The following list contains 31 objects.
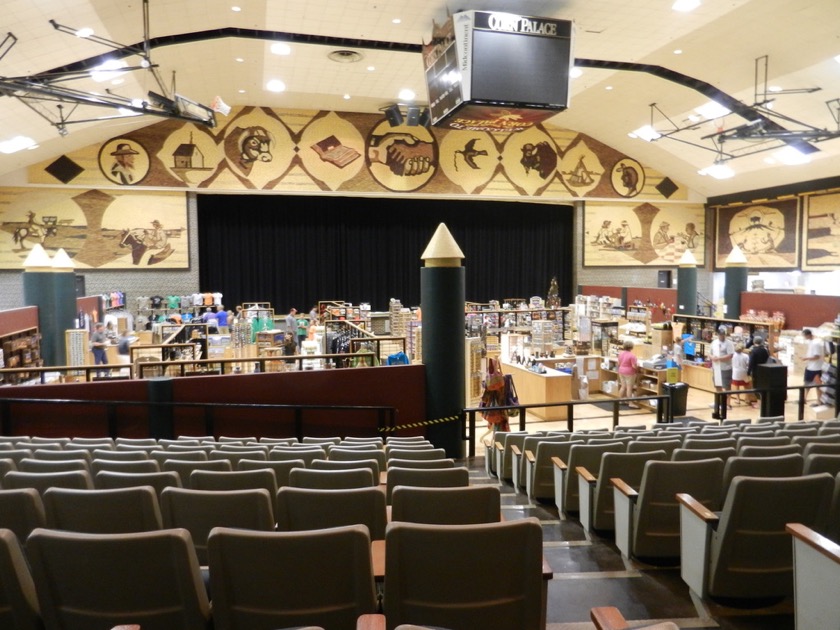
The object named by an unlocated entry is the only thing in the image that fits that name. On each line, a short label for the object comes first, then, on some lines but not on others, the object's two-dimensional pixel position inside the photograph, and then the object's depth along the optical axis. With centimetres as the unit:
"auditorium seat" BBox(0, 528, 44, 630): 186
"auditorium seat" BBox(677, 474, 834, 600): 275
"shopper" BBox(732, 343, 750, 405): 1142
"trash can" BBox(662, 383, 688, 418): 967
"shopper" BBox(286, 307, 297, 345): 1548
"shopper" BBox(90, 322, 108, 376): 1202
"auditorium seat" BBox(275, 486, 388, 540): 273
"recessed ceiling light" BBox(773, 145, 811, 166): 1853
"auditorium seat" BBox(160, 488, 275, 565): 262
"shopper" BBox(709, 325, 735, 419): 1187
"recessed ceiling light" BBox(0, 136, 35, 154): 1526
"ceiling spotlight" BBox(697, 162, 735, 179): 2136
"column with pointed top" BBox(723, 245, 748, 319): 1634
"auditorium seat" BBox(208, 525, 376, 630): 188
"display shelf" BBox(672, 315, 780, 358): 1291
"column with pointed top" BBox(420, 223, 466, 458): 779
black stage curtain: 2425
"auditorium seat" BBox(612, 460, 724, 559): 334
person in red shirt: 1223
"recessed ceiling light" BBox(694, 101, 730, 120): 1745
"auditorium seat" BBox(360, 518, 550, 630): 191
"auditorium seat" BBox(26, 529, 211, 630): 185
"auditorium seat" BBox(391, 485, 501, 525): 272
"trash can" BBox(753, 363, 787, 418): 895
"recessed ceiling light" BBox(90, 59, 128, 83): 1262
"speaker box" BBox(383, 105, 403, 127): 2028
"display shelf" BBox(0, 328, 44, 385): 1128
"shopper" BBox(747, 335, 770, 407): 1091
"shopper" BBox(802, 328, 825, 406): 1051
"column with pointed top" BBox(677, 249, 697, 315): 1728
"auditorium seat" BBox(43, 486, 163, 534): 255
